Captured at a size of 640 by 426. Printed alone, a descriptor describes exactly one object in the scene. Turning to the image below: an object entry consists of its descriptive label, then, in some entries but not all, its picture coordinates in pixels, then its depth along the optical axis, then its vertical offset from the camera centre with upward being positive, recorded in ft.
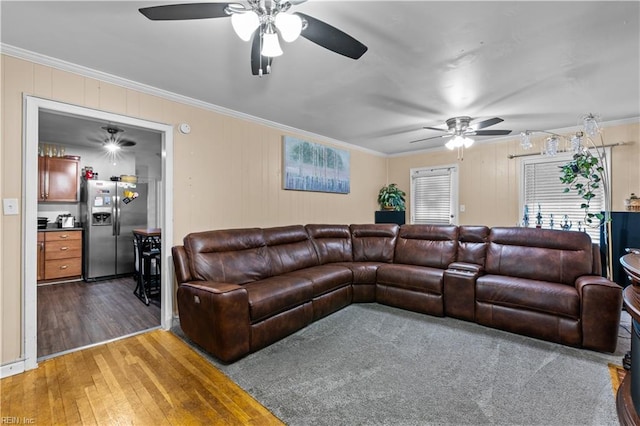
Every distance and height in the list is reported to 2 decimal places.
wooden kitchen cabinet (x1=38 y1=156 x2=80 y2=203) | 16.74 +2.23
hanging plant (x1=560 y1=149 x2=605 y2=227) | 12.09 +1.58
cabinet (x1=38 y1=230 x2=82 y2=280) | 16.06 -2.20
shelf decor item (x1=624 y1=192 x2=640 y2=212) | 11.80 +0.38
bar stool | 13.04 -2.32
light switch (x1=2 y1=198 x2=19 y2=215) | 7.25 +0.27
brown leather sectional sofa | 8.13 -2.35
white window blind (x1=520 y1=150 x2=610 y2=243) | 13.98 +0.78
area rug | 5.76 -4.02
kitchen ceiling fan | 14.37 +4.34
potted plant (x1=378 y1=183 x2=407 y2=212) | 19.83 +1.04
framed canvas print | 14.52 +2.64
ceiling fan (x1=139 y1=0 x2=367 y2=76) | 4.58 +3.27
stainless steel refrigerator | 16.92 -0.54
